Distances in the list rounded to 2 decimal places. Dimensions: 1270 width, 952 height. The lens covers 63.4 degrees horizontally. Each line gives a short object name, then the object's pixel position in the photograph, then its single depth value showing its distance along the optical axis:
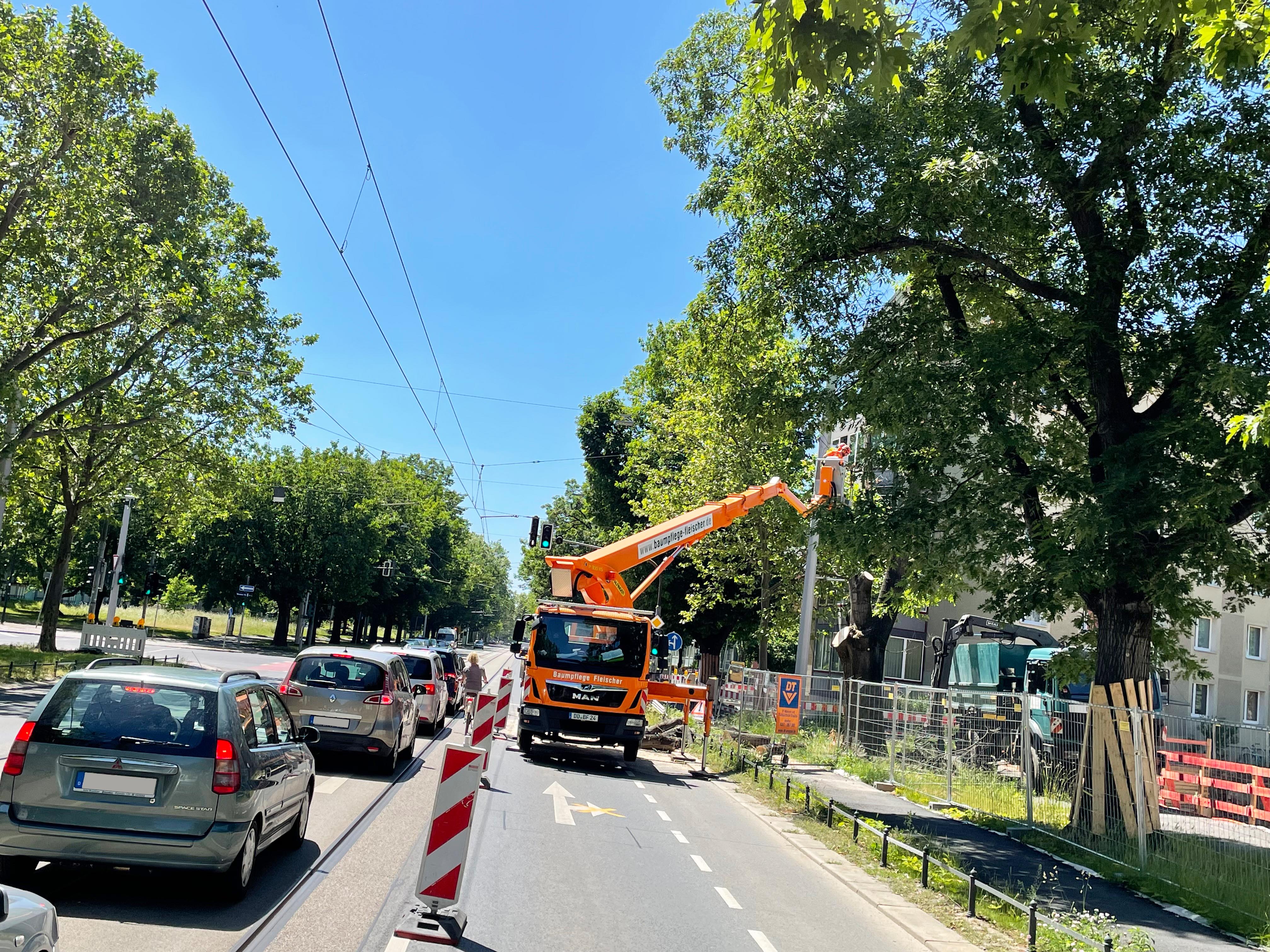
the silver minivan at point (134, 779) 6.51
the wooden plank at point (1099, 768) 12.45
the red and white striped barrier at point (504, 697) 14.53
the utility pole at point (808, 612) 23.38
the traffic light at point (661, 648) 19.78
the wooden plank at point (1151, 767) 11.47
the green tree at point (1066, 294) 12.77
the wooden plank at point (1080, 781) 12.85
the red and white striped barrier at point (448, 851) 6.91
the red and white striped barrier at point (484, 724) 11.92
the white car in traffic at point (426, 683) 21.22
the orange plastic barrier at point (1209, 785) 9.79
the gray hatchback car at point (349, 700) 14.00
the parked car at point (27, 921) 3.47
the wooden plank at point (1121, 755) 11.84
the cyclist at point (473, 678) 21.98
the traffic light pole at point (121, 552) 37.34
